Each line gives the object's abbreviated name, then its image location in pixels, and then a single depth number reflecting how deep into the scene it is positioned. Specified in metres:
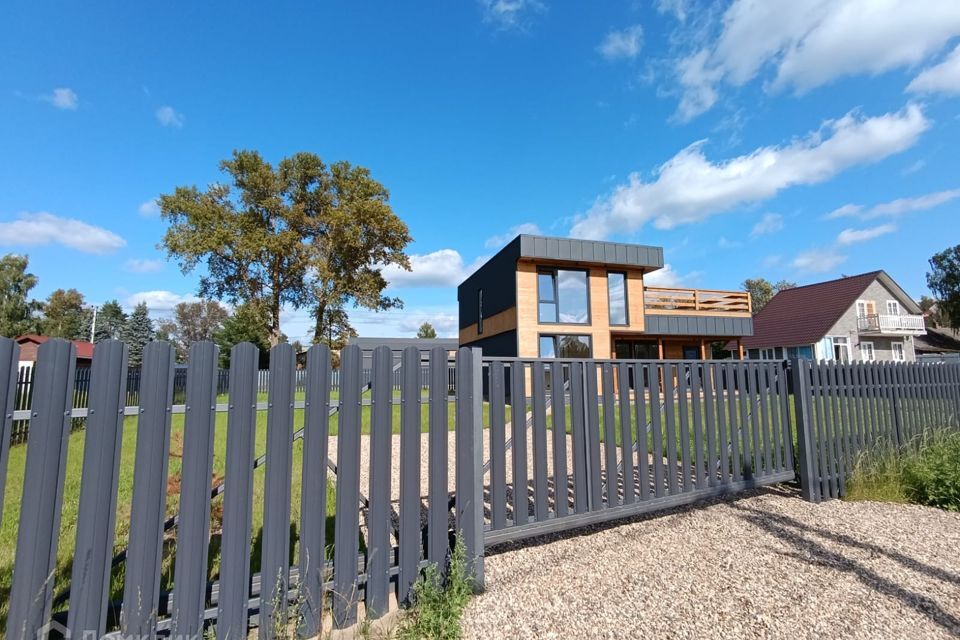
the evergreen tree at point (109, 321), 51.68
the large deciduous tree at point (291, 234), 22.31
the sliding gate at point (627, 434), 3.31
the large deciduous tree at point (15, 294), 35.36
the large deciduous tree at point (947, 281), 40.69
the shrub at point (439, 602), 2.41
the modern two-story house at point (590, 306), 16.77
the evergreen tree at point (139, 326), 48.56
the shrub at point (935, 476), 4.54
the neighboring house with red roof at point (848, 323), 28.16
